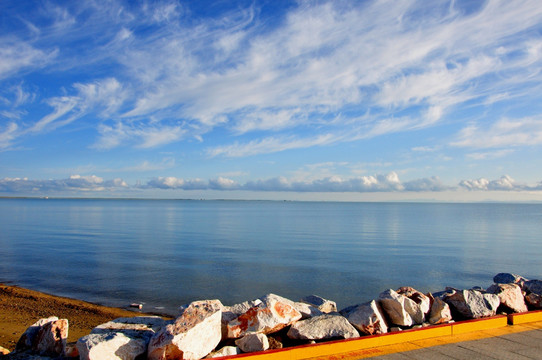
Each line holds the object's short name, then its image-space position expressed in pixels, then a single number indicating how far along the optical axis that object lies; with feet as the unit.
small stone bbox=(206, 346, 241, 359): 18.29
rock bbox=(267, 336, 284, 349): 19.68
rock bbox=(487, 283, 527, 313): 25.75
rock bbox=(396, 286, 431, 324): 22.72
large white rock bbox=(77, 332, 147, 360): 16.84
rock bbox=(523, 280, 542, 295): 29.19
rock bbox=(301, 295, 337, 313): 30.01
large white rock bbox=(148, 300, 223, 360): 17.21
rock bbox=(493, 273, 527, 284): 36.06
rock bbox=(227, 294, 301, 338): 19.63
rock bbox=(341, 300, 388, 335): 20.71
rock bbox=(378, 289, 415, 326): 22.08
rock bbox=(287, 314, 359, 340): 19.76
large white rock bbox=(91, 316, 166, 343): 19.45
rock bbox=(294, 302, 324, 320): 22.65
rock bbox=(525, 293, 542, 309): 27.20
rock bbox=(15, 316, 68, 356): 19.42
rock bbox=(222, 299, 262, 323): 22.43
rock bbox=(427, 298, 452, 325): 23.30
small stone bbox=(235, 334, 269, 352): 18.74
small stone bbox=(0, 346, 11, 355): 19.63
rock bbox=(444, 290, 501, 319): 24.04
